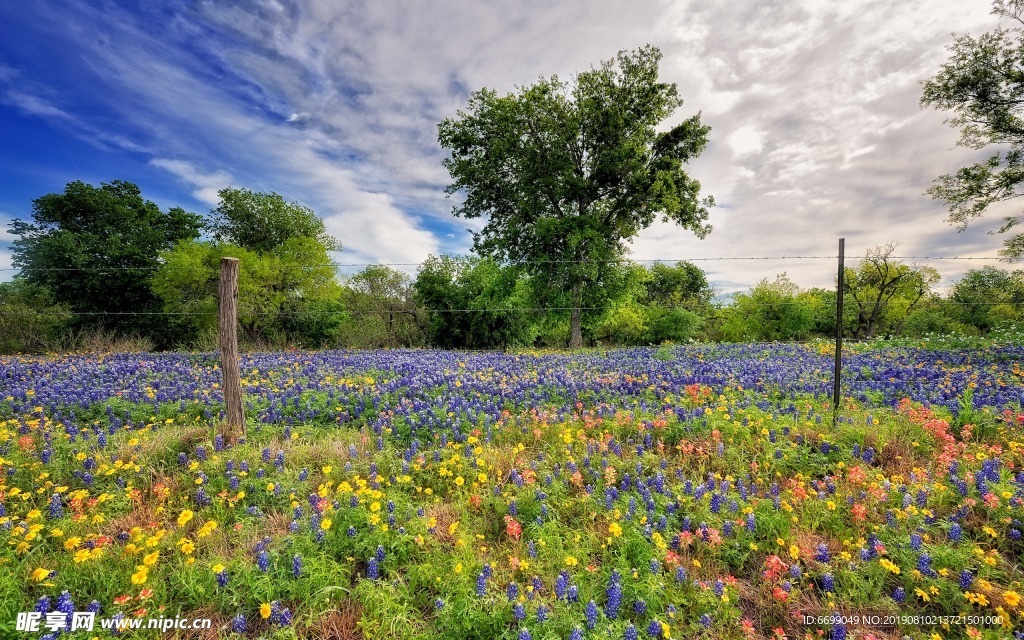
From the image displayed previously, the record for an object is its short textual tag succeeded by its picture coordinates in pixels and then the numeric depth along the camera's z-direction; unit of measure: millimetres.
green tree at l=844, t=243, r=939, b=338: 33906
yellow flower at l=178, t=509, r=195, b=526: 3383
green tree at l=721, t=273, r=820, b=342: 33750
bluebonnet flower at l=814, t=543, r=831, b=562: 3127
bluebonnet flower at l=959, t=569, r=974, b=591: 2787
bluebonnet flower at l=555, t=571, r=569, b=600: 2781
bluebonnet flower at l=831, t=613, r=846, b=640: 2512
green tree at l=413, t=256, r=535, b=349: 24609
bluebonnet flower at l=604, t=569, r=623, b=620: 2656
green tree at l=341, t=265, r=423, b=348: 26156
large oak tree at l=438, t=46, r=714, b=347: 21531
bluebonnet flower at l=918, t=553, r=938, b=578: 2906
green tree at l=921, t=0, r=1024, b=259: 16656
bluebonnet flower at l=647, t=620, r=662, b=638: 2529
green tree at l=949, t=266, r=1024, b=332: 34062
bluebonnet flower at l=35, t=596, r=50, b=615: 2520
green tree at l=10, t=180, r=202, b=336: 24766
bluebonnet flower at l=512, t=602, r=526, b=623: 2564
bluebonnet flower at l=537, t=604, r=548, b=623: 2545
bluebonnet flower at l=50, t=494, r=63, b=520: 3633
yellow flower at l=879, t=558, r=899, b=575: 2865
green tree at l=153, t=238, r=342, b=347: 22672
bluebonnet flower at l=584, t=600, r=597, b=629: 2523
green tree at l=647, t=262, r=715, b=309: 59156
